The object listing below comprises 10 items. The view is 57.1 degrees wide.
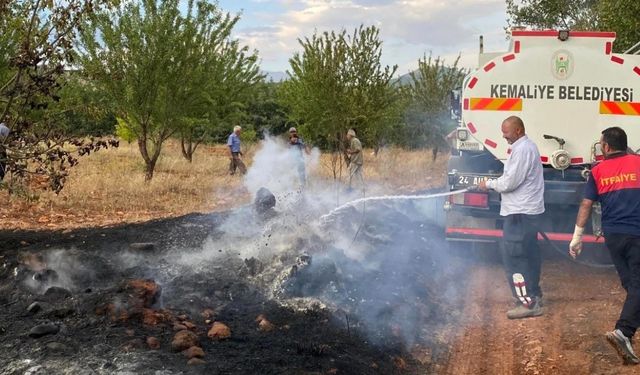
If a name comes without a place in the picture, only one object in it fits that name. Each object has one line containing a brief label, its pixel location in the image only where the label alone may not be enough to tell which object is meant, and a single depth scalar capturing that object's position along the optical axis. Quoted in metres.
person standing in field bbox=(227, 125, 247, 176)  15.34
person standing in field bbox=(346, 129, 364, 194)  13.42
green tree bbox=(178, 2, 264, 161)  14.39
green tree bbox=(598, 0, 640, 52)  13.81
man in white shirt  5.47
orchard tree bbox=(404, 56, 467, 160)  22.86
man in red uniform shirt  4.41
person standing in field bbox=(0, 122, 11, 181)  5.21
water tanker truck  6.58
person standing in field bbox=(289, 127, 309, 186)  13.45
